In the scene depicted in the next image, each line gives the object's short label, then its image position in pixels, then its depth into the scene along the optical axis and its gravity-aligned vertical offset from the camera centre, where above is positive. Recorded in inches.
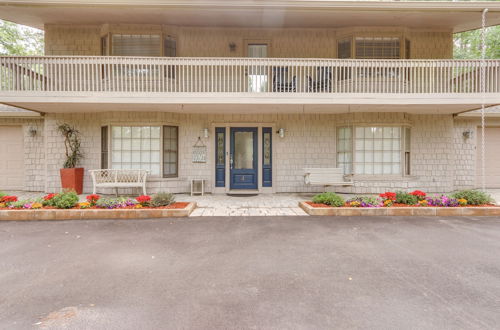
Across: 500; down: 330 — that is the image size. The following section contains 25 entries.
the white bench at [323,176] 329.7 -15.6
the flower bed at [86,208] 220.1 -39.9
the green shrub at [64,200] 229.6 -33.5
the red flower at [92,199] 238.2 -33.0
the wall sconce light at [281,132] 359.2 +44.4
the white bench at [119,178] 301.9 -18.1
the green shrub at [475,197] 247.4 -31.9
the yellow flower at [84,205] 233.6 -37.9
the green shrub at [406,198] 247.2 -33.3
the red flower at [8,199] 236.4 -33.0
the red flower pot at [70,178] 330.6 -18.7
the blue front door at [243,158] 366.3 +8.3
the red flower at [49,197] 237.4 -31.3
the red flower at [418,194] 256.4 -29.8
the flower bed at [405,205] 234.1 -38.7
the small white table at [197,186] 345.7 -30.6
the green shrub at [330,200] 243.8 -34.7
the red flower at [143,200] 237.7 -33.5
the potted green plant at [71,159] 331.0 +5.4
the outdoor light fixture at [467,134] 375.9 +44.0
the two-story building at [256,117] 321.4 +64.7
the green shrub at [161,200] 239.3 -34.0
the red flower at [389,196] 256.4 -32.2
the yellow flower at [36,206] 226.7 -37.4
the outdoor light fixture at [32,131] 366.0 +46.1
